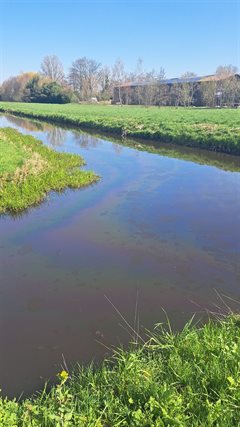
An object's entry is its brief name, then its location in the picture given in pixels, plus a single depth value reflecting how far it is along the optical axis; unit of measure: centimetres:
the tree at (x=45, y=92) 9494
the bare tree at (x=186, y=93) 8219
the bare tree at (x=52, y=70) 13012
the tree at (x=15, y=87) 10925
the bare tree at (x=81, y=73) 11812
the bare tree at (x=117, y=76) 11906
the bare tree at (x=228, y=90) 7662
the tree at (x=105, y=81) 11594
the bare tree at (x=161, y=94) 8819
